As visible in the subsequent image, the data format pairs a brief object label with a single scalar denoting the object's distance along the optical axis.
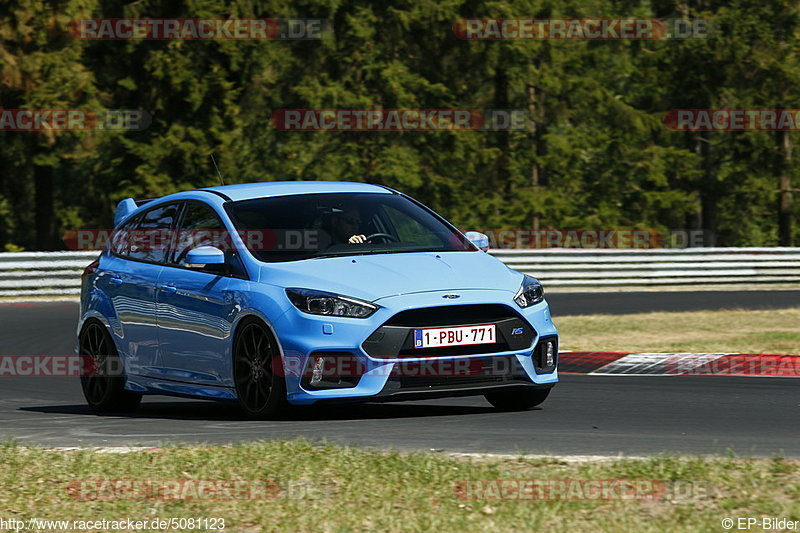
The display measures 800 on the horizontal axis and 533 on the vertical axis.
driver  18.52
